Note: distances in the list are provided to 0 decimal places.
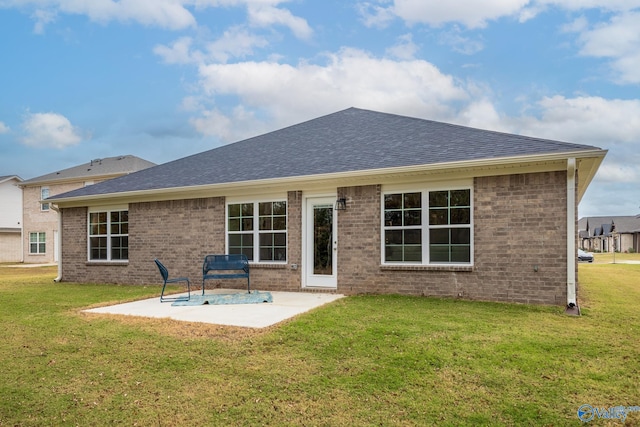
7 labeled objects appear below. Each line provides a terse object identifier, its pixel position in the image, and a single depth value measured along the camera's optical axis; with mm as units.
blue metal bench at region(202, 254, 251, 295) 10328
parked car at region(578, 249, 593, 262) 31405
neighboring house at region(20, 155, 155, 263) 30562
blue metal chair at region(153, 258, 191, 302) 9265
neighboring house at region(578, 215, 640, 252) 53844
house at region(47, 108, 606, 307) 8352
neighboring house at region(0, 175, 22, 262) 33094
